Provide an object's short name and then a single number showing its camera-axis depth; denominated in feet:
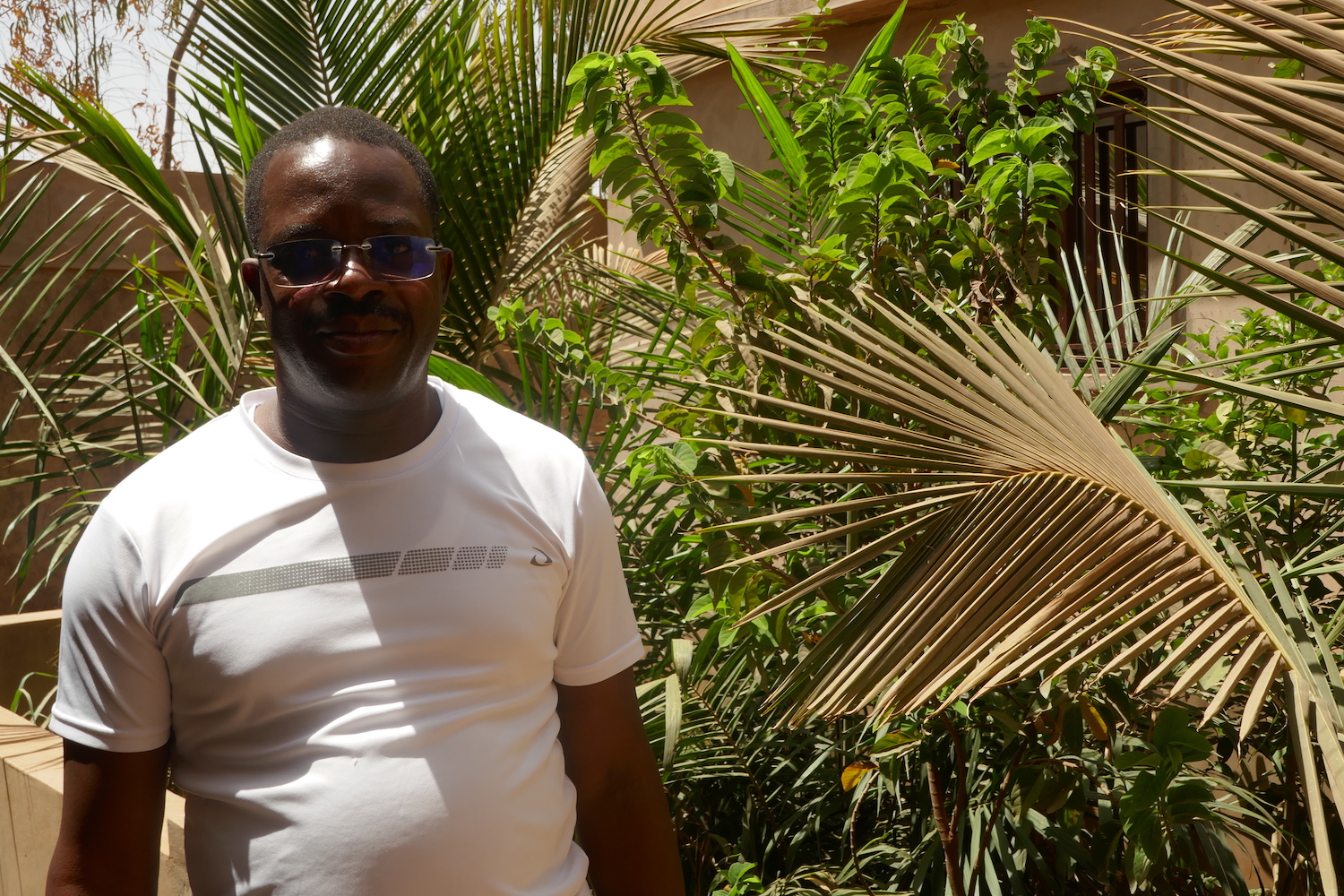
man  3.79
